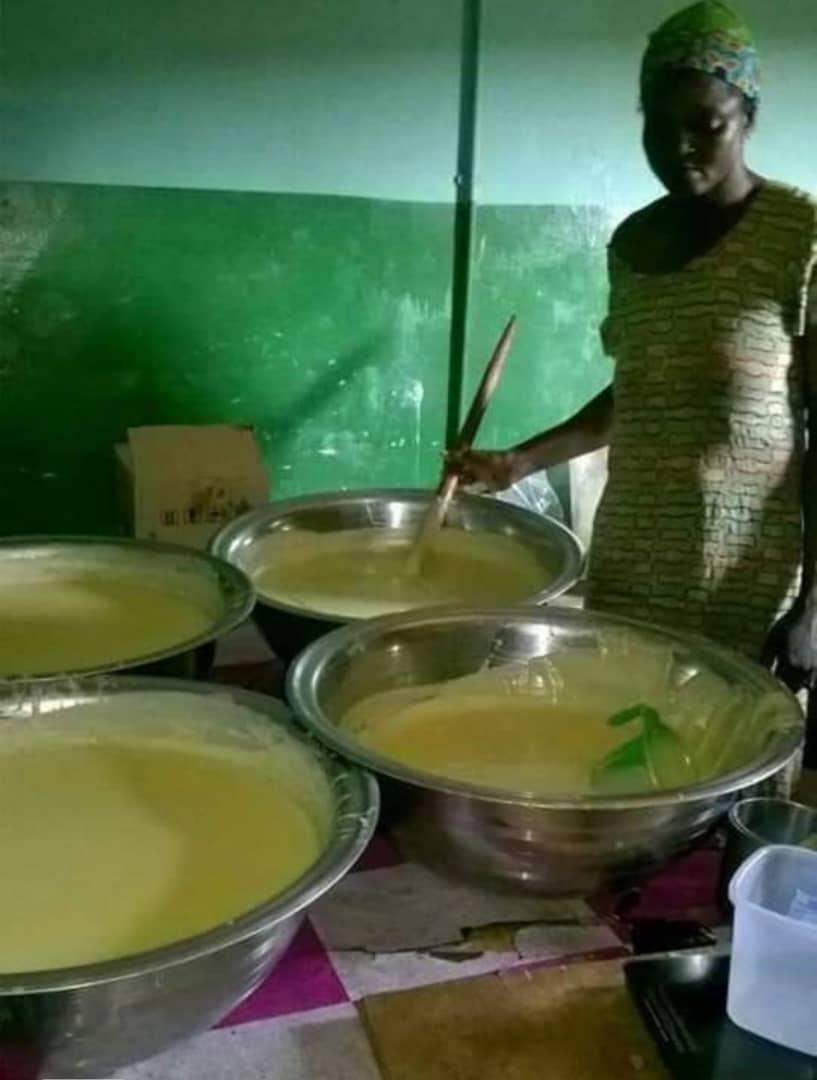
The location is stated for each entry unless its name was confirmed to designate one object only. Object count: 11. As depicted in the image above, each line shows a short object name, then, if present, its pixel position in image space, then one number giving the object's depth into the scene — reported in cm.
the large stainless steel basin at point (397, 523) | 176
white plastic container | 98
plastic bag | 246
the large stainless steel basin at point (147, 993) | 82
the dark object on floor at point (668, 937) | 113
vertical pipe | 232
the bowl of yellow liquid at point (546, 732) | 107
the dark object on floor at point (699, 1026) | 99
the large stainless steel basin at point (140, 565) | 160
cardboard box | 203
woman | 151
